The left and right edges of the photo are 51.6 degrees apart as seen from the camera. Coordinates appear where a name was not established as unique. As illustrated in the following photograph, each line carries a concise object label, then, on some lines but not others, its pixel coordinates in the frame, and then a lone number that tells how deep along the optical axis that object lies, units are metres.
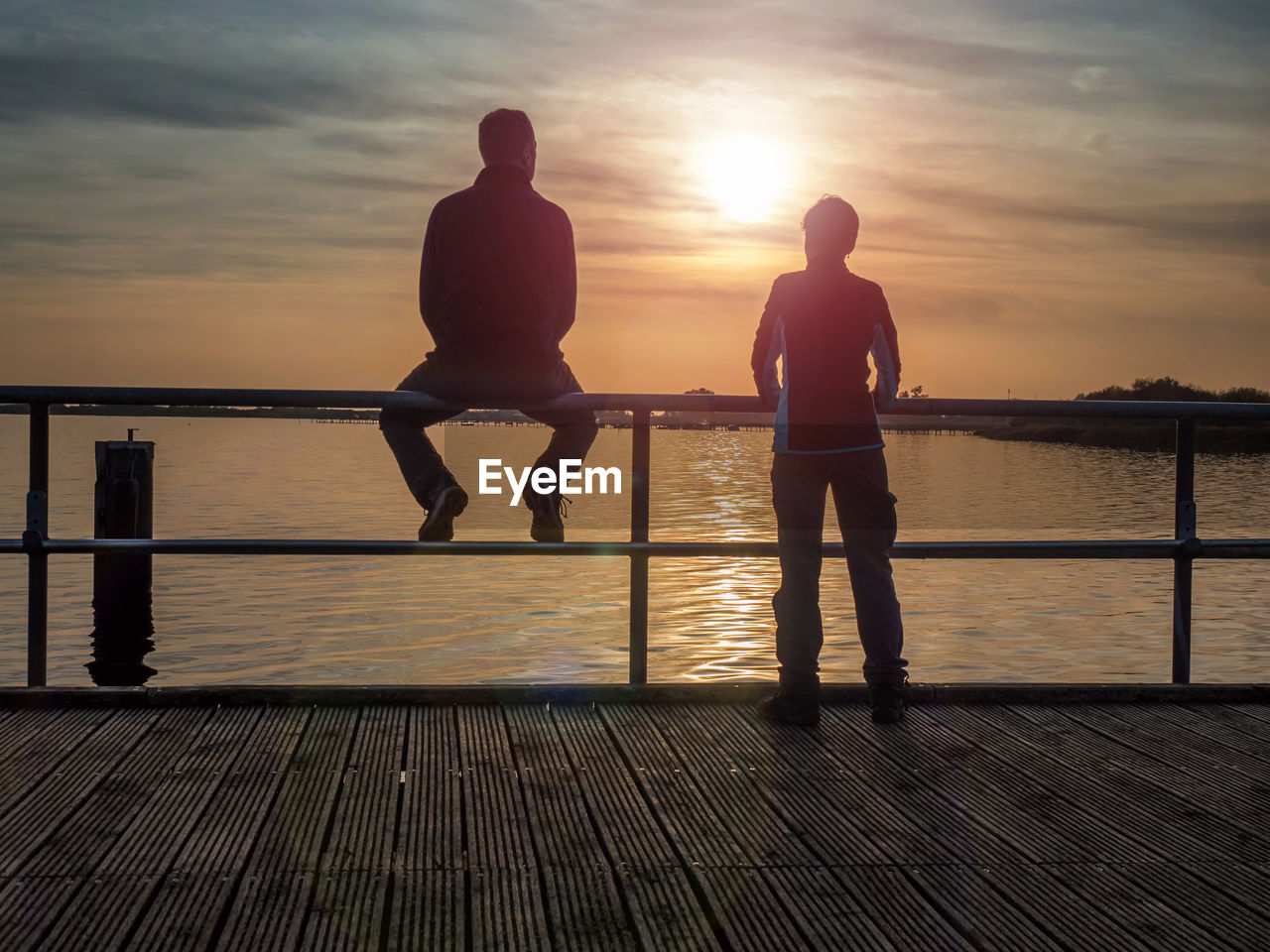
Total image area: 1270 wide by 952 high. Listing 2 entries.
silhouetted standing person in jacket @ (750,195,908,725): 4.28
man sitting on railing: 4.48
